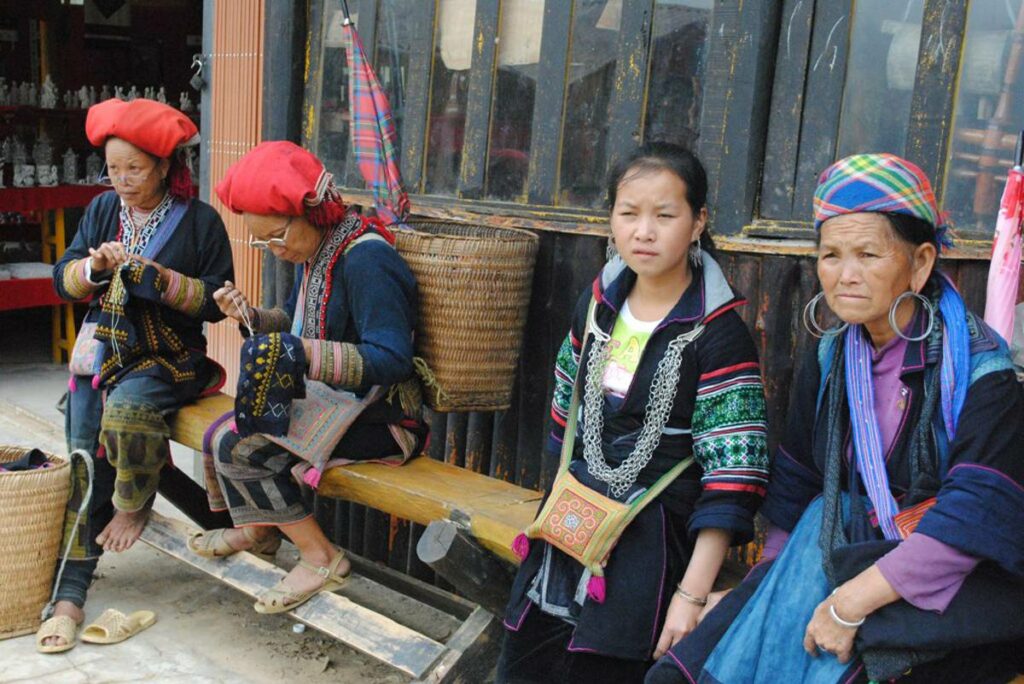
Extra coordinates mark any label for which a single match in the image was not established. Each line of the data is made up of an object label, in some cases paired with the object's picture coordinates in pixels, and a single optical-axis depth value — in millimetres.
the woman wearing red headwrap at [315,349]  3359
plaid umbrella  3895
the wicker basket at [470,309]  3508
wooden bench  3207
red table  8070
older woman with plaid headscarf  2127
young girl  2570
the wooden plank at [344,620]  3381
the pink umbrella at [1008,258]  2418
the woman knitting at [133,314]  3928
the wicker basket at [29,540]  3938
